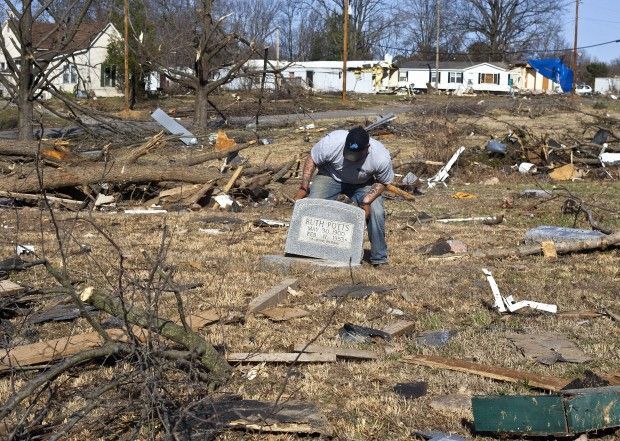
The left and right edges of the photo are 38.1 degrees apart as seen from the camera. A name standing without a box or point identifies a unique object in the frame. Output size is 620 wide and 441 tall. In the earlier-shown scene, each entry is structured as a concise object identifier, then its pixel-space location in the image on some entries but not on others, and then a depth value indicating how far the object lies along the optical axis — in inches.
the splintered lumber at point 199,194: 559.2
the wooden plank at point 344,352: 239.6
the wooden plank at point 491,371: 219.0
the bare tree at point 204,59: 1060.5
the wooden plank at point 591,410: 184.2
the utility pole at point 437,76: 2886.3
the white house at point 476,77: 3043.8
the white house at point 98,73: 1971.0
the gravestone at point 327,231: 363.3
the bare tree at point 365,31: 3373.5
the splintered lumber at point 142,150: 575.5
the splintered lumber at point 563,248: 386.6
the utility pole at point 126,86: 1518.2
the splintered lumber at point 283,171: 625.0
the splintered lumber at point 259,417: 179.0
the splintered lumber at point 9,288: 282.6
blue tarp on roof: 3065.9
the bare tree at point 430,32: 3462.1
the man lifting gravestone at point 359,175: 361.1
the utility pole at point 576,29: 2268.0
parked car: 3008.4
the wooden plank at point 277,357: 232.5
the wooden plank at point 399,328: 263.0
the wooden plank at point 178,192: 566.9
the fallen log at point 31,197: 524.1
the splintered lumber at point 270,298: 286.7
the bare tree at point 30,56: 818.2
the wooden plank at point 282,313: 280.8
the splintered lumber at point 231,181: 578.2
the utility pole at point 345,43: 1638.0
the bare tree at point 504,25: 3299.7
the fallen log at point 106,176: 530.9
